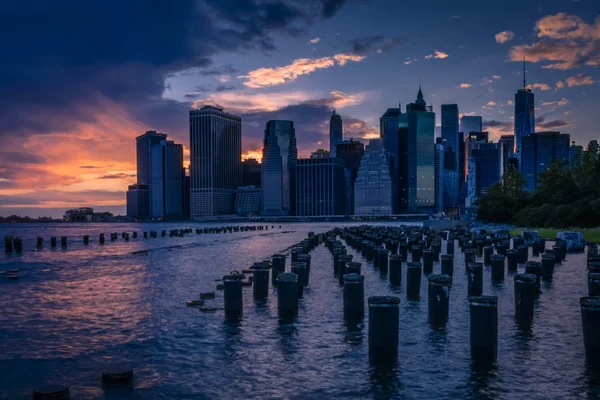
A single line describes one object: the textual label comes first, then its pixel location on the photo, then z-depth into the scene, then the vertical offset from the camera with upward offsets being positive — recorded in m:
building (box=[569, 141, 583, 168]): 94.22 +8.39
